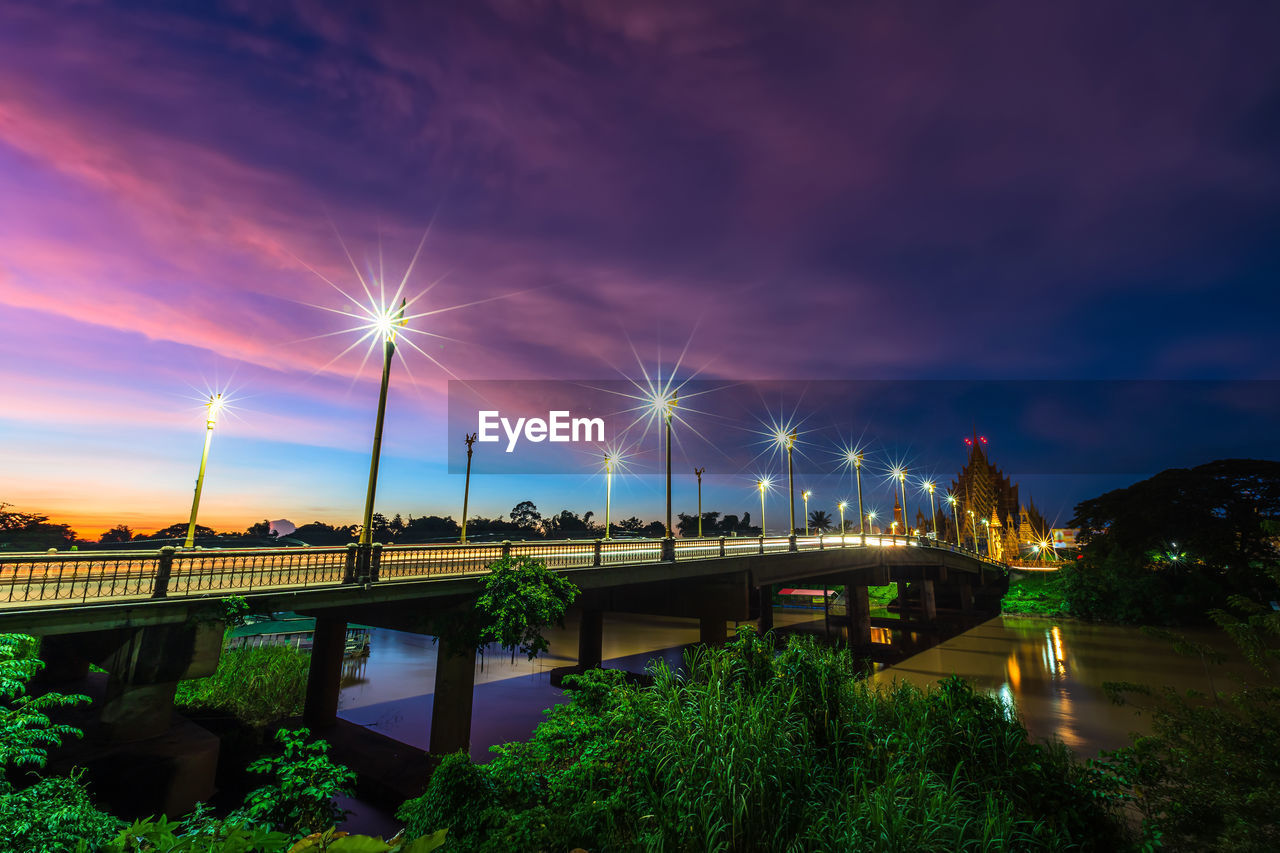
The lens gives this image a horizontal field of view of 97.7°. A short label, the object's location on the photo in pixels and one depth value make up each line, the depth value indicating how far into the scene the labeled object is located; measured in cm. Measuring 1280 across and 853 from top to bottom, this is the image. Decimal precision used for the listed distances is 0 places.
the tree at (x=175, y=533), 4946
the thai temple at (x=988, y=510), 15462
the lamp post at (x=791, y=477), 3912
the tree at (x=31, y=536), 2806
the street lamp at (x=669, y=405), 2962
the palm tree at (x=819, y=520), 19196
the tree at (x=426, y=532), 11338
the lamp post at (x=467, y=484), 4302
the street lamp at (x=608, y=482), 3979
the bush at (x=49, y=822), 685
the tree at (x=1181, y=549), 5588
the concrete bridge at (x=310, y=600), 1162
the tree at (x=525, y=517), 15175
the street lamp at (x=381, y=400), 1516
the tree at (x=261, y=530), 8450
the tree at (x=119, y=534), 6506
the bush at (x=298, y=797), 796
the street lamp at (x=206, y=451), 2073
